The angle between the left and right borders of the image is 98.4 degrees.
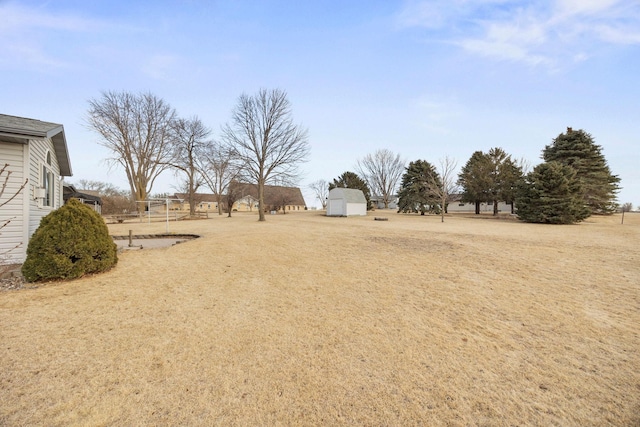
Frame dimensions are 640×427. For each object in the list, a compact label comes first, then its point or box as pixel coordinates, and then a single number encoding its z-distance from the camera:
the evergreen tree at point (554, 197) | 20.39
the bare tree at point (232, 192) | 41.84
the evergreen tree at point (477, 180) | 31.72
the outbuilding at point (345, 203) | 36.69
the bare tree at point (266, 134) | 27.17
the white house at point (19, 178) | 6.98
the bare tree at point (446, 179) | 29.66
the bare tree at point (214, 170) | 39.02
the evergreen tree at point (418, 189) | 35.62
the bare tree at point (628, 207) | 46.71
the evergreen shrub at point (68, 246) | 5.73
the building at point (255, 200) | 50.69
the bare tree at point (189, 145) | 35.31
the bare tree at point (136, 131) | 31.64
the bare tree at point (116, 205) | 39.68
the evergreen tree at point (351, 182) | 45.22
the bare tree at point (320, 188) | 80.98
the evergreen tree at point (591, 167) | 27.50
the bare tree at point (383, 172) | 56.41
